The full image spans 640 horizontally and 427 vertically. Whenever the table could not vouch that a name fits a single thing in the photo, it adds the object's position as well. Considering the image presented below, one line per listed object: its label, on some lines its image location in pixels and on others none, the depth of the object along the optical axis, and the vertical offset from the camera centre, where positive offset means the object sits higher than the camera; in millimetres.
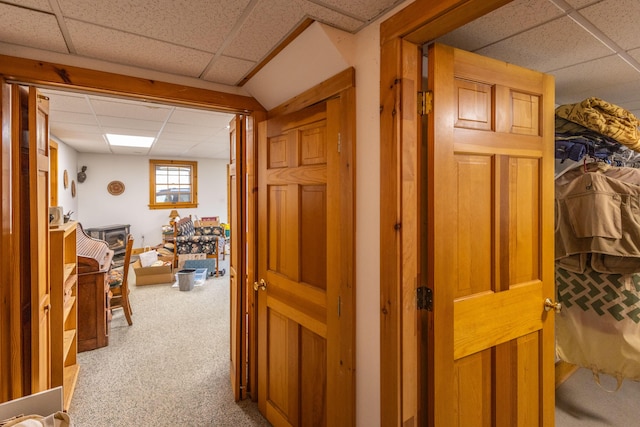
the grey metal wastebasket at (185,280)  4895 -1079
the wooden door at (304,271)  1521 -340
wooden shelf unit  2143 -663
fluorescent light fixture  4711 +1135
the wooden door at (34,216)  1593 -25
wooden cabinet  2990 -957
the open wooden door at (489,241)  1279 -141
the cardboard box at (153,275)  5117 -1040
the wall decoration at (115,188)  7036 +513
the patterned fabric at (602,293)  1929 -531
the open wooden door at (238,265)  2309 -405
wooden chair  3502 -884
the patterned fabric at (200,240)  5738 -541
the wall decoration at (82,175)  6629 +755
